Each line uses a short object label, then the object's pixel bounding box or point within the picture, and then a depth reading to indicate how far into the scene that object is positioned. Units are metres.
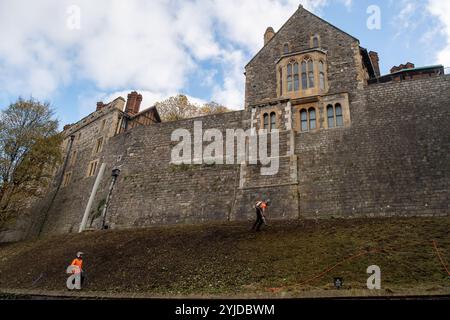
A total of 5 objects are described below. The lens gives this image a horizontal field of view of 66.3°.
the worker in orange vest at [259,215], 15.75
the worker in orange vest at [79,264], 12.54
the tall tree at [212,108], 44.67
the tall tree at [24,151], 27.97
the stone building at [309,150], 18.00
